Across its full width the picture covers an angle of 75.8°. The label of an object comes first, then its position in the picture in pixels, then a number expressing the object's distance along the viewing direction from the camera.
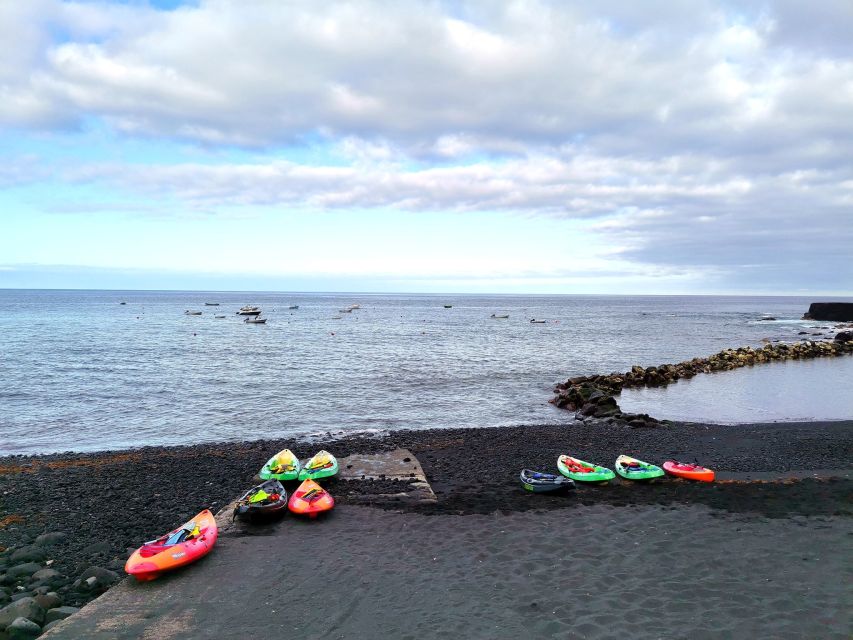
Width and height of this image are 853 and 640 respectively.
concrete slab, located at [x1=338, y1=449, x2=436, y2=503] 14.52
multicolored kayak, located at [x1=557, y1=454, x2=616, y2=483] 15.38
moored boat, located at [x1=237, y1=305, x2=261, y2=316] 103.75
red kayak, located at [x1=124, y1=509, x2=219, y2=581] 10.28
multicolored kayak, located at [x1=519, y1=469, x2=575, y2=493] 14.48
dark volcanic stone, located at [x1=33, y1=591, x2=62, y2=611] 9.31
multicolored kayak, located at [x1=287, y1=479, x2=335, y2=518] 13.17
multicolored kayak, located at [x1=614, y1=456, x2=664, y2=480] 15.43
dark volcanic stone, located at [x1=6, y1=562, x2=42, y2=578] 10.34
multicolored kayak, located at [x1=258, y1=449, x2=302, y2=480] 15.80
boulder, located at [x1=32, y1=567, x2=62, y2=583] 10.24
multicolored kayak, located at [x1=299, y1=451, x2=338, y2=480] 15.48
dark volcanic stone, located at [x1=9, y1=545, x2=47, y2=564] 10.94
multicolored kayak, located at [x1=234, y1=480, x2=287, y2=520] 12.81
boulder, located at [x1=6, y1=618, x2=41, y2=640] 8.46
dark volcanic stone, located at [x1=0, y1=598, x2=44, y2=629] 8.70
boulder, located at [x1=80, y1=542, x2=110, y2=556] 11.43
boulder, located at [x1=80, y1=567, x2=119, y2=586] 10.27
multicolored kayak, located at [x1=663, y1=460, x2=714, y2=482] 15.37
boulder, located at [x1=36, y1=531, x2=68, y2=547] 11.72
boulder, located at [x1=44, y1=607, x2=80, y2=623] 9.05
